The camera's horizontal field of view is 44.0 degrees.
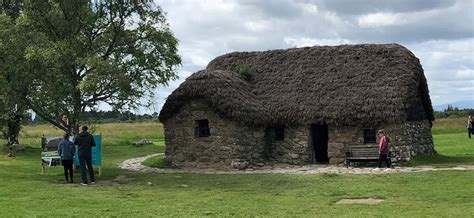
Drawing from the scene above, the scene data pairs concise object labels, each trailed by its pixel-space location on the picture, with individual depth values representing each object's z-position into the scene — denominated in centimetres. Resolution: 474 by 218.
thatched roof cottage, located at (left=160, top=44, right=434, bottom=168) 2578
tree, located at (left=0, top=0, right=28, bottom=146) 2314
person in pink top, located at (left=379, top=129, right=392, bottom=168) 2364
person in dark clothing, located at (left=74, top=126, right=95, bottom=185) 2091
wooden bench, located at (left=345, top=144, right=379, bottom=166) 2486
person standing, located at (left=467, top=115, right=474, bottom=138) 3931
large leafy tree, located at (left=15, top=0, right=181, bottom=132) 2323
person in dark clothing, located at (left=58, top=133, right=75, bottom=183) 2140
